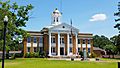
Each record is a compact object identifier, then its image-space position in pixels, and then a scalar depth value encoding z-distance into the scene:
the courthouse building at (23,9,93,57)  28.35
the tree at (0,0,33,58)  21.29
